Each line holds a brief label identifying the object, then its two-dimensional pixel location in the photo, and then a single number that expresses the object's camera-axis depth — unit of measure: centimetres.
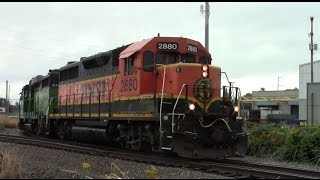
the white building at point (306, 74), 4424
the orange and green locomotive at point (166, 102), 1249
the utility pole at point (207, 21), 2241
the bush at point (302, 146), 1448
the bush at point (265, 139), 1628
